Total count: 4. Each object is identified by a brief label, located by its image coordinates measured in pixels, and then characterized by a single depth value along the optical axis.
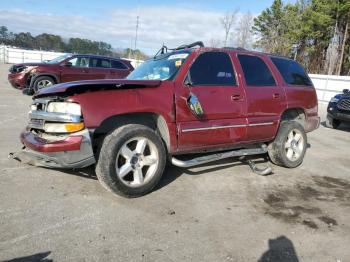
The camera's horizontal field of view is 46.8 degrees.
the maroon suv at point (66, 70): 14.12
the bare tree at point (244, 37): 51.47
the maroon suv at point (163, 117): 4.36
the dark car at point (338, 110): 12.09
